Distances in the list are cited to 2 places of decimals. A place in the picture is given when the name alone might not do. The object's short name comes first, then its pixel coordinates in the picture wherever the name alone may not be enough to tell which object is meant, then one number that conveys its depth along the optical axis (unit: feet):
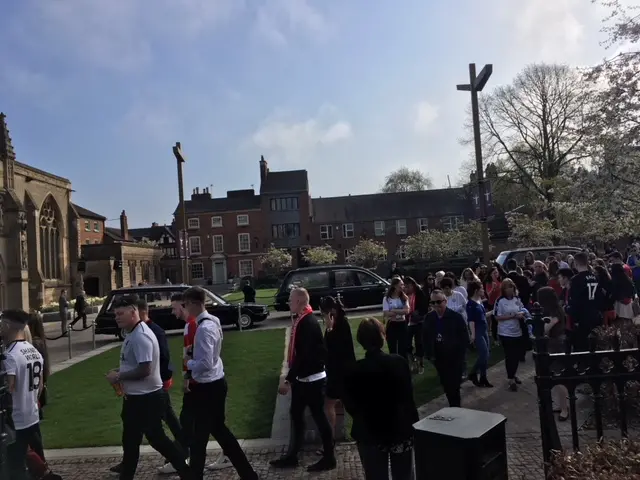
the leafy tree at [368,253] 179.24
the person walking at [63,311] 71.52
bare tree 115.44
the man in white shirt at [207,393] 16.28
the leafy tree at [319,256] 180.75
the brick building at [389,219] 202.90
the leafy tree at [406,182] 272.31
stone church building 107.45
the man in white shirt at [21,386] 15.88
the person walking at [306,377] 18.49
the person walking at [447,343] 22.72
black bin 9.62
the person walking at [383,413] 13.65
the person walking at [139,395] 15.97
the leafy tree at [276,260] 188.96
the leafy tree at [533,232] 110.83
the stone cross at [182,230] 60.59
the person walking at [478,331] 27.66
